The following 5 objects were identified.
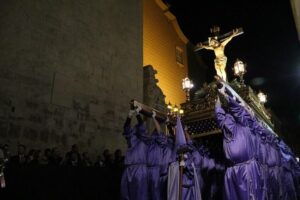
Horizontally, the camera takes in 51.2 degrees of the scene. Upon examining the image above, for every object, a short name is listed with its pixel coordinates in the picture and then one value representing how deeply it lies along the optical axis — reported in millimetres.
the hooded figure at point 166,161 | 6141
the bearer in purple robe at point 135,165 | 5848
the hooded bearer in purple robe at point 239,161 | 5047
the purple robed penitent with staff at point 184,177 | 5507
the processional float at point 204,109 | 6754
